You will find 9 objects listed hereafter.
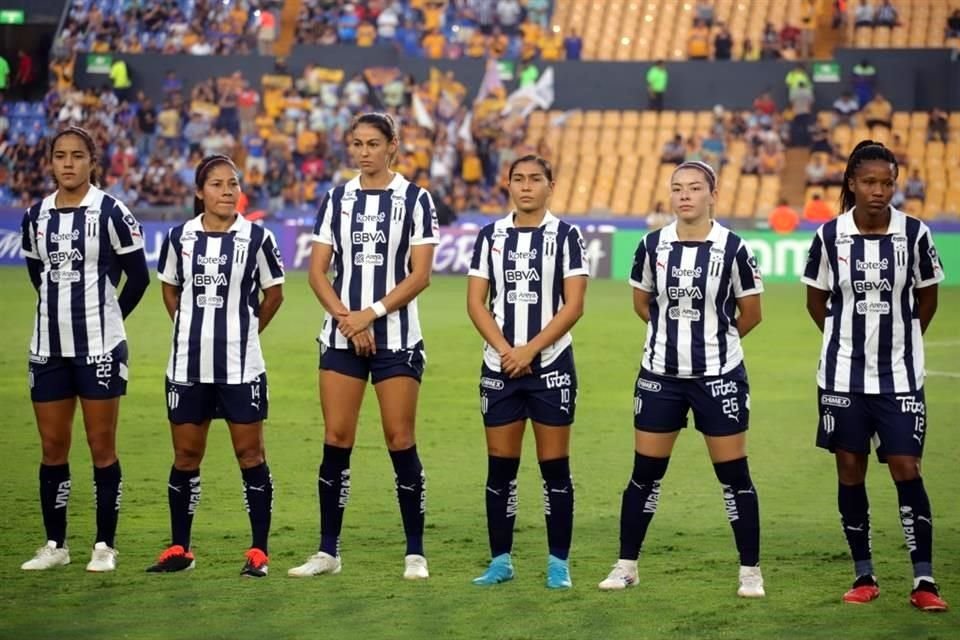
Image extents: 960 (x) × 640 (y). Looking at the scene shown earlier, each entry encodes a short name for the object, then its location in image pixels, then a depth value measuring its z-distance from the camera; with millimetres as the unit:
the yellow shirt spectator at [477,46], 69812
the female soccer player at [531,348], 15164
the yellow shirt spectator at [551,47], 69562
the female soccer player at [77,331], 15641
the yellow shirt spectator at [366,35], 70500
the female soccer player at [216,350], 15437
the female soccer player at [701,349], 14727
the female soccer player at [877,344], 14352
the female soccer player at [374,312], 15430
